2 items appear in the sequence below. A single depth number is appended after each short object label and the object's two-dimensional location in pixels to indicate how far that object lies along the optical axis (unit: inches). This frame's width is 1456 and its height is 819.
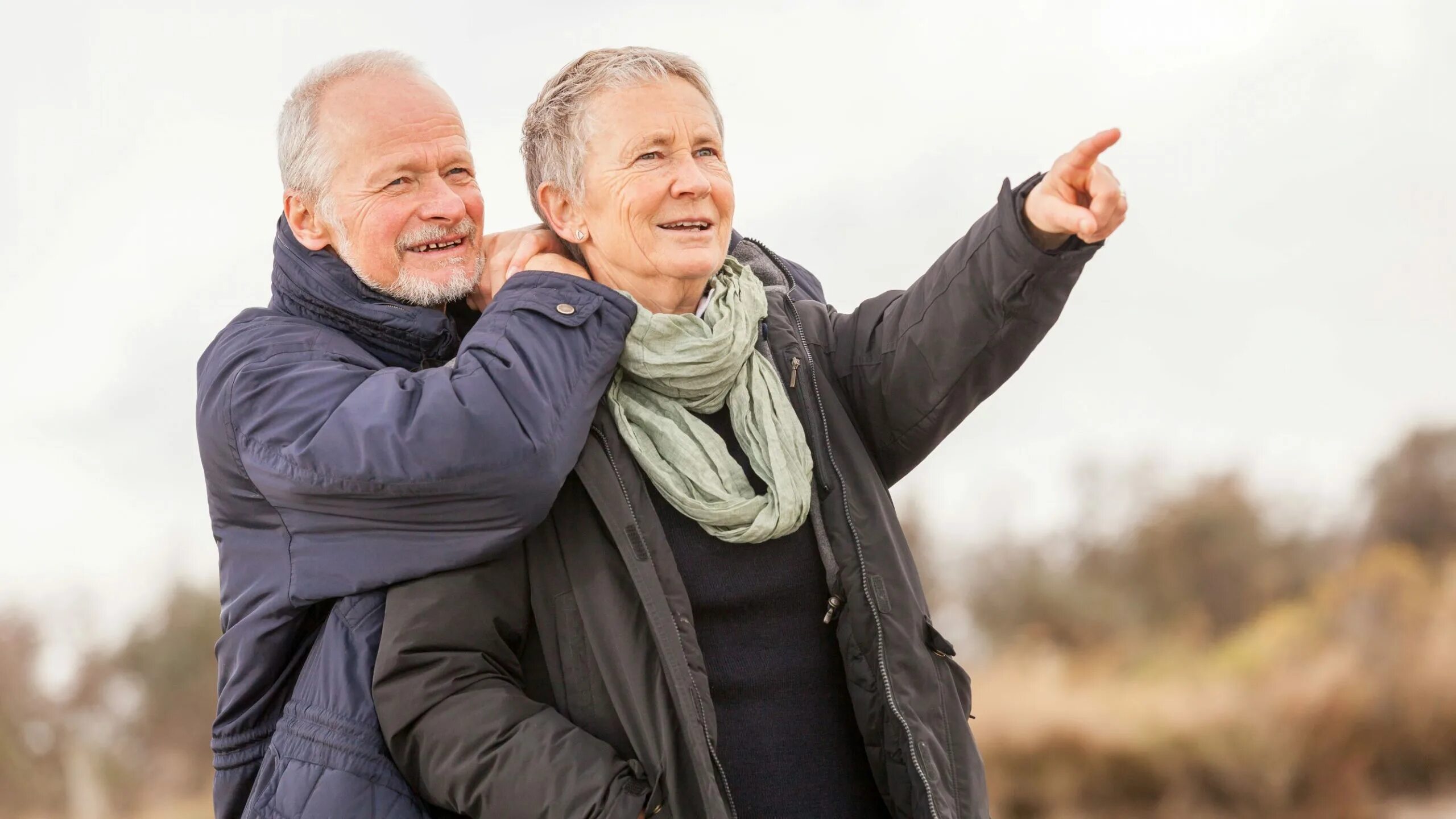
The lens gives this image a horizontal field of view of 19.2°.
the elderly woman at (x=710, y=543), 135.5
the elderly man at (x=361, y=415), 135.1
